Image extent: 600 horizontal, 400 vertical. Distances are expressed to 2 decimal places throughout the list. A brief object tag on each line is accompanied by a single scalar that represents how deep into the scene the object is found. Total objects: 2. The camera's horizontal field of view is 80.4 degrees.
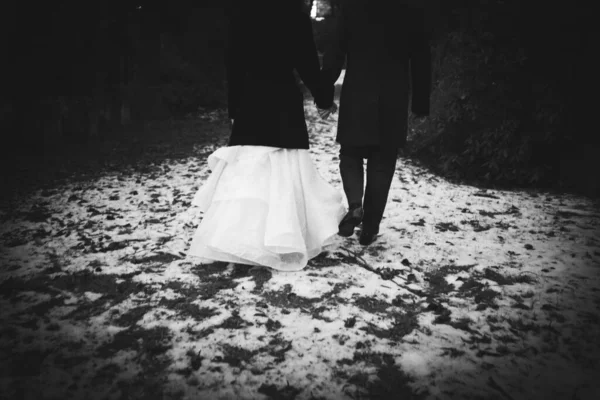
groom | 2.70
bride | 2.43
